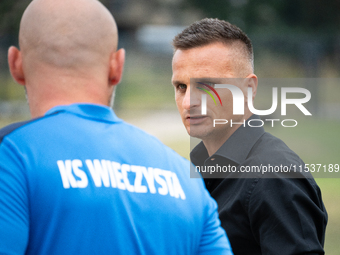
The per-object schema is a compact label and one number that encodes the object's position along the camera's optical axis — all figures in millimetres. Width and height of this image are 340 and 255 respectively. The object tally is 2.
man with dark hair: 3119
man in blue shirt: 2803
